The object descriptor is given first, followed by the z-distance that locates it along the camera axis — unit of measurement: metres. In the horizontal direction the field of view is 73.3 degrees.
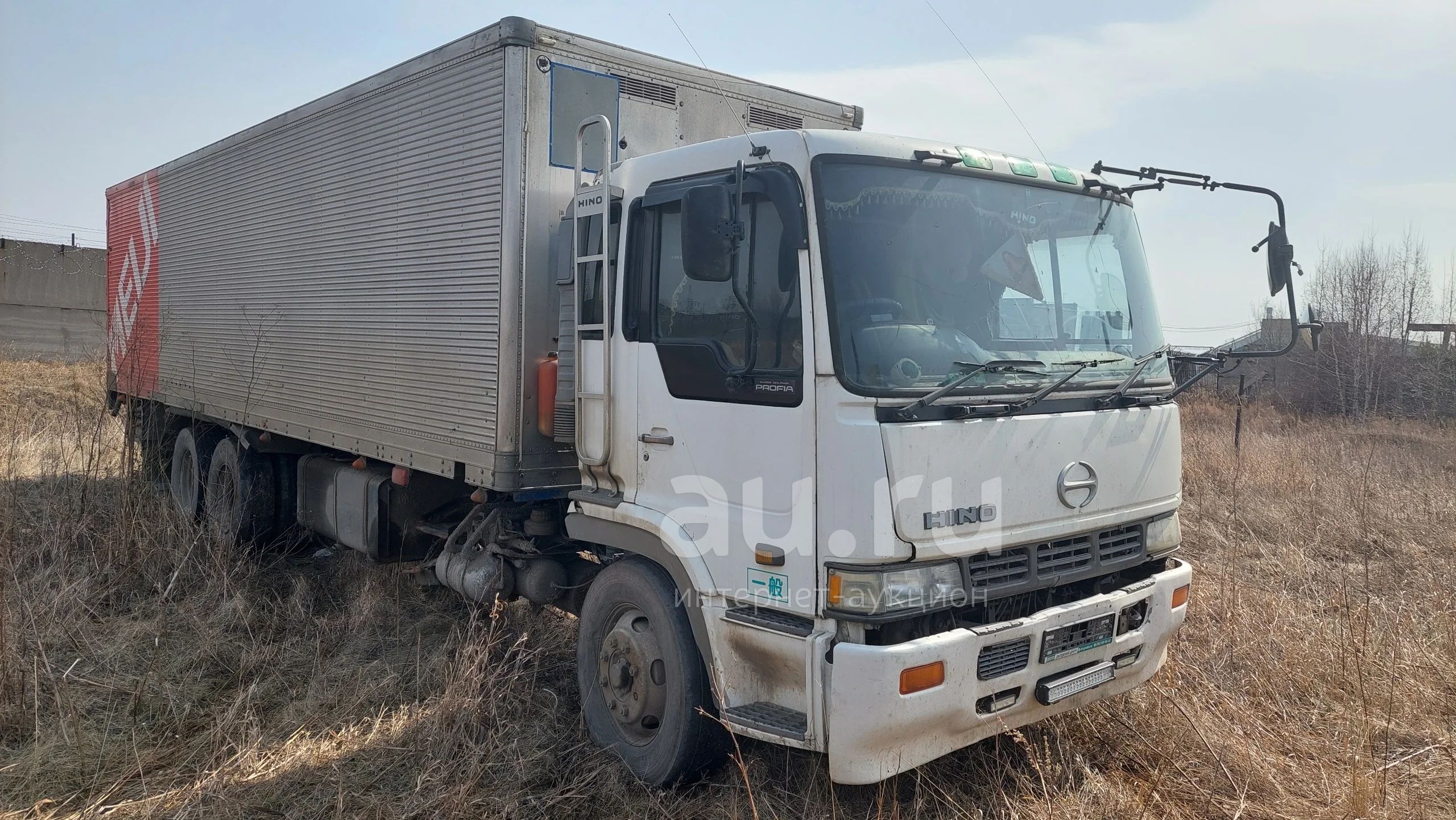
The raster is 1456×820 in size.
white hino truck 3.29
